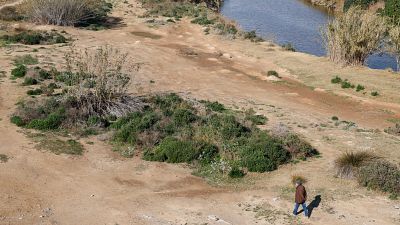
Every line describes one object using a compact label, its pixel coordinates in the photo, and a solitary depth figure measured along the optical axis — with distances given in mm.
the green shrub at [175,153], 21266
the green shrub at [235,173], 19917
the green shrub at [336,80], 36219
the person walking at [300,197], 16484
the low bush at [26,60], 34969
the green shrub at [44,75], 31558
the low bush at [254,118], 26255
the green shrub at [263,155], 20594
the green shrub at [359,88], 34750
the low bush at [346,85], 35375
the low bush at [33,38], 41719
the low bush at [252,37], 47688
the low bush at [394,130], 26797
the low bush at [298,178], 19188
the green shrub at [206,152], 21250
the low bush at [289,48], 45062
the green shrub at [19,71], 31547
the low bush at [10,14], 50188
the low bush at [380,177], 18531
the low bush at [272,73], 37719
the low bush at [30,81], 30141
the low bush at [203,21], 52531
